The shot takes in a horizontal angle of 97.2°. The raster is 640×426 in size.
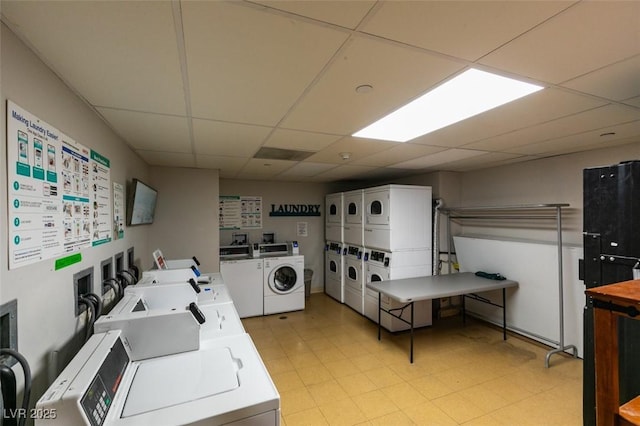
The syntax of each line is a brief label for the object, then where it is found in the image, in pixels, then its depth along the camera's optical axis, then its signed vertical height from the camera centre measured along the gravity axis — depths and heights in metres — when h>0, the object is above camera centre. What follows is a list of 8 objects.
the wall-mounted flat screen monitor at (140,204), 2.51 +0.10
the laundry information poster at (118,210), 2.17 +0.03
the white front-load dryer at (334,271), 5.15 -1.11
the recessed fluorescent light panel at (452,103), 1.49 +0.68
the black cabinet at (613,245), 1.55 -0.21
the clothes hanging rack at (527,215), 3.04 -0.05
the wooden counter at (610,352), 0.77 -0.40
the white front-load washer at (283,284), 4.55 -1.17
